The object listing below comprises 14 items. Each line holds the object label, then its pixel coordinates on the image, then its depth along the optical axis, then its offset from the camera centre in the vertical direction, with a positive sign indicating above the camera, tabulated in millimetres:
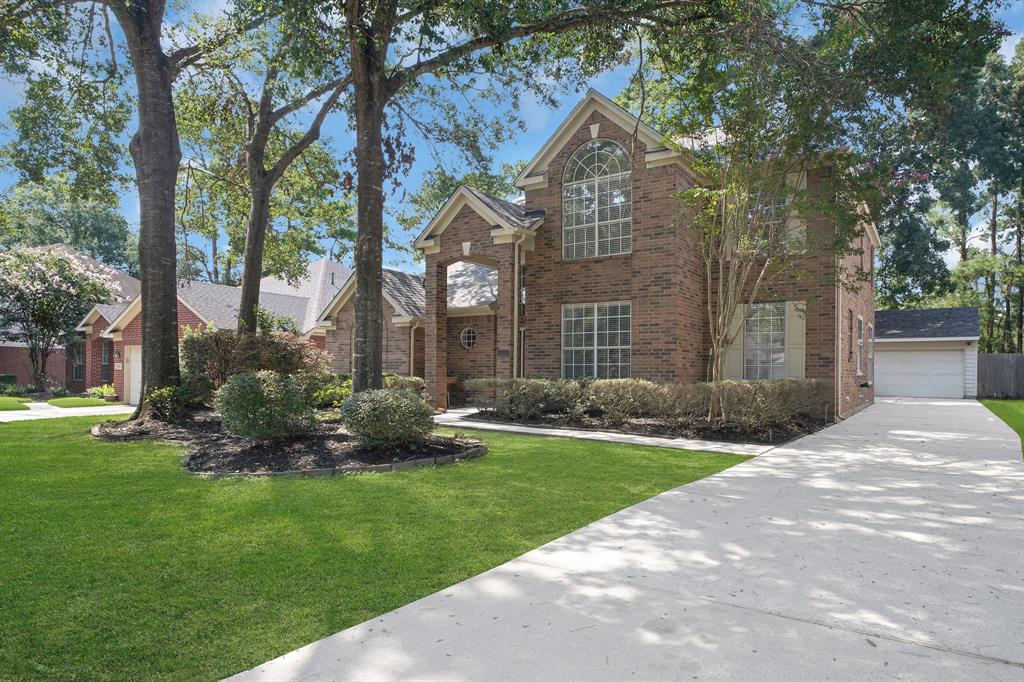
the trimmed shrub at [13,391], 23375 -1874
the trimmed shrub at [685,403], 11586 -1154
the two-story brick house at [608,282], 13656 +1628
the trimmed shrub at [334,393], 14445 -1233
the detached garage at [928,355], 24781 -343
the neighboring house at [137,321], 21156 +968
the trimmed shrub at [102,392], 21948 -1807
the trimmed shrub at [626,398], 12234 -1123
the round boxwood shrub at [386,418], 8031 -1025
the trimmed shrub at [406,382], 15250 -971
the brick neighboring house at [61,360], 26203 -757
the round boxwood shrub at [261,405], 8297 -874
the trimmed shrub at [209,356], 13414 -243
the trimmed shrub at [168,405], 11594 -1225
